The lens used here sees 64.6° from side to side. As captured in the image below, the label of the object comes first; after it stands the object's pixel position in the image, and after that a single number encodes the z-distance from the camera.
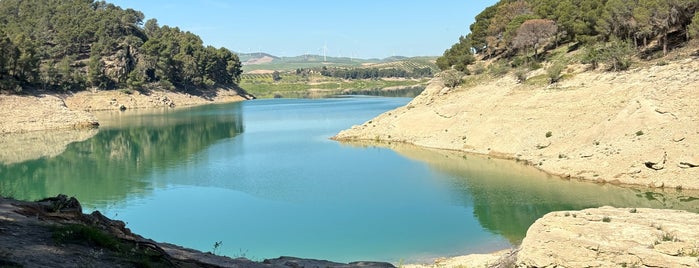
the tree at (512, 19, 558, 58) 68.12
